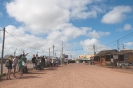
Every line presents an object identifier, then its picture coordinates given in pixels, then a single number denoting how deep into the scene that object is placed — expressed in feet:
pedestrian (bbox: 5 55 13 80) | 42.91
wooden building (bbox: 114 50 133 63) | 130.41
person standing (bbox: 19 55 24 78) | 46.66
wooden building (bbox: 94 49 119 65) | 143.15
